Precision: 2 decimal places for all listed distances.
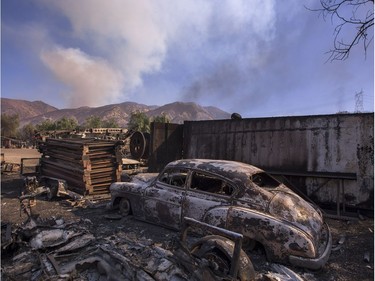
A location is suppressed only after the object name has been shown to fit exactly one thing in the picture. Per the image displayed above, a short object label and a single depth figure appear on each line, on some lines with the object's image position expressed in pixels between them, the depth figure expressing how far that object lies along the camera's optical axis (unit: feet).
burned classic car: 14.86
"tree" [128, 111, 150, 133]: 115.03
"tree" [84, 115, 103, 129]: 146.61
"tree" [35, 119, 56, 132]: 153.60
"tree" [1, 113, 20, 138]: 184.43
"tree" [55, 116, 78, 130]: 152.15
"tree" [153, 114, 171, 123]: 117.84
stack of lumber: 34.22
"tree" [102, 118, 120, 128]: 148.15
